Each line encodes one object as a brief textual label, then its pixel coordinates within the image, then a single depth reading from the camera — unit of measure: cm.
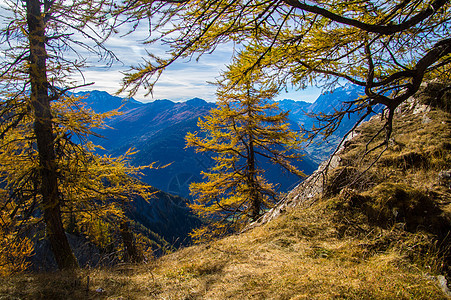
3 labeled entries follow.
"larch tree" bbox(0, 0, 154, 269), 583
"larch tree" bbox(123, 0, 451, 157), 264
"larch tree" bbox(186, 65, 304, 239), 1131
